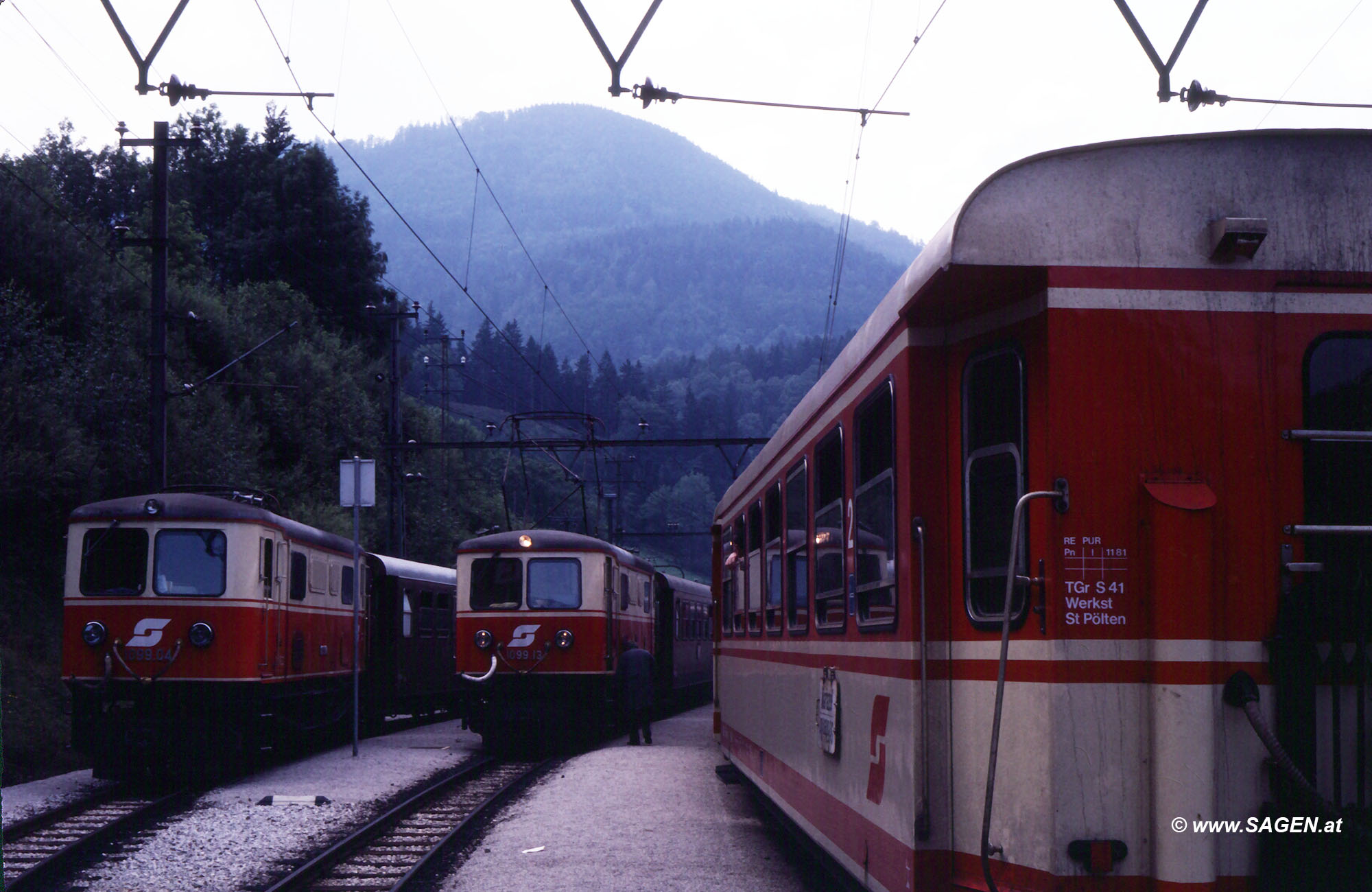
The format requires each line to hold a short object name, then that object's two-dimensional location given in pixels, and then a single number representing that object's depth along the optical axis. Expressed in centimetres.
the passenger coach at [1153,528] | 416
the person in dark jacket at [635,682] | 1836
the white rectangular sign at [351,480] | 1583
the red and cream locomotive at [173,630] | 1388
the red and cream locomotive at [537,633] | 1825
